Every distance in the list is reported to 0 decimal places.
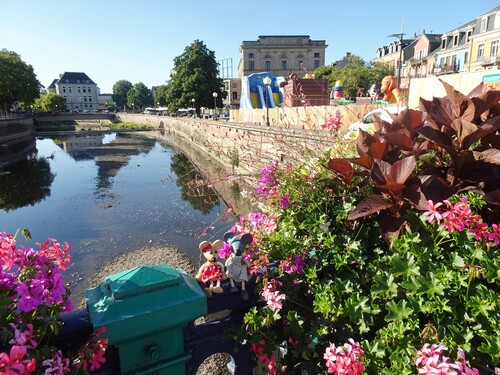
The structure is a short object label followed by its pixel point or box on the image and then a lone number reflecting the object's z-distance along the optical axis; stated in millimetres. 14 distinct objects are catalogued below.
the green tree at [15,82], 44250
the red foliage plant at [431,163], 1499
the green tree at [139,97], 106875
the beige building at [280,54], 70812
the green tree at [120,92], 116756
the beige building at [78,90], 112250
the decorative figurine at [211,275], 1645
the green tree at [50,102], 86750
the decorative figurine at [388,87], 13023
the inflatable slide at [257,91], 35250
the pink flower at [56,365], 1094
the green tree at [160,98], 91625
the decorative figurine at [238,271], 1717
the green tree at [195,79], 50719
